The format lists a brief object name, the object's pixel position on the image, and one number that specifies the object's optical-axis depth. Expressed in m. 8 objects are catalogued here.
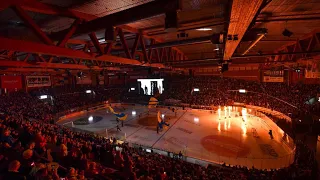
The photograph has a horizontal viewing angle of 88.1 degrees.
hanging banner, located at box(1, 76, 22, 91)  24.88
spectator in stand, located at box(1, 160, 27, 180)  4.35
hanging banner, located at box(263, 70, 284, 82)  27.23
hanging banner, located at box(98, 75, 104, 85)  43.66
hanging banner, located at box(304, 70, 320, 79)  15.32
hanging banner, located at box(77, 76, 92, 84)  40.64
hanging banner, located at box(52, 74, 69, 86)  34.88
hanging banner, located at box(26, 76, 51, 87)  29.05
